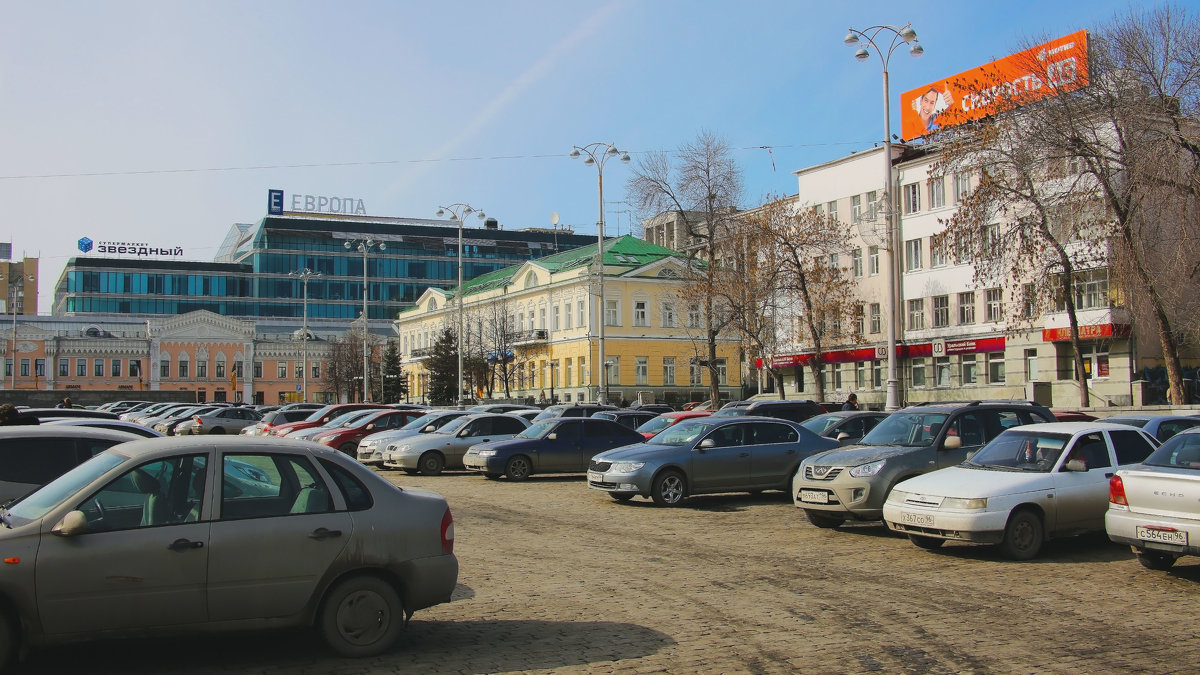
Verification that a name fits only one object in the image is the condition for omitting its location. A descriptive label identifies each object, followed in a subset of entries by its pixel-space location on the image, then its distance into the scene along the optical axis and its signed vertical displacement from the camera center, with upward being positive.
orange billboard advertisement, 30.25 +9.74
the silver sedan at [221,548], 6.48 -1.00
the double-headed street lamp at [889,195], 31.00 +6.18
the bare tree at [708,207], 50.47 +9.25
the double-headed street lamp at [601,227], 46.06 +7.46
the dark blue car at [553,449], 23.25 -1.24
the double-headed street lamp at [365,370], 69.46 +1.90
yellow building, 75.12 +4.55
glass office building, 122.69 +15.52
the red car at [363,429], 29.08 -0.92
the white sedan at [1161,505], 9.78 -1.16
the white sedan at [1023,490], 11.68 -1.18
